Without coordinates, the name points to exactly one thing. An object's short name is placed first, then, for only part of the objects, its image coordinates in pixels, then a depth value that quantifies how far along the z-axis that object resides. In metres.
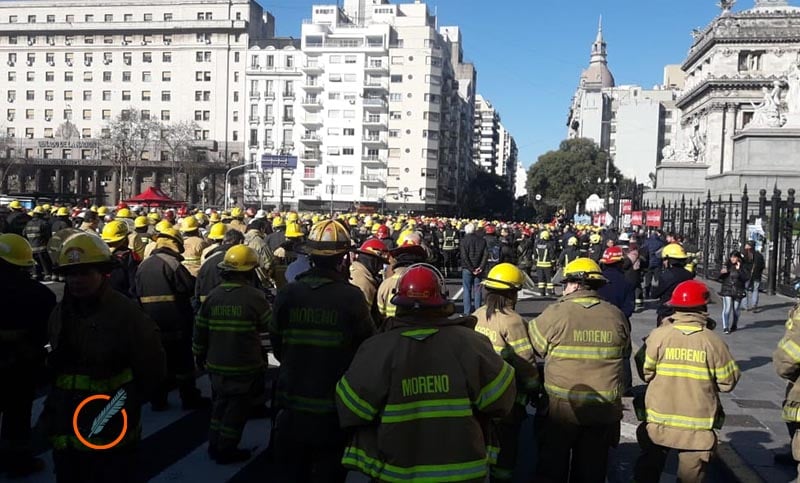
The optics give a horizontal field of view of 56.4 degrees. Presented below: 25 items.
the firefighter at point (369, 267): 7.67
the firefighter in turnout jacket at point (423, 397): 3.26
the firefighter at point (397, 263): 7.08
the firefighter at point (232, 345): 5.88
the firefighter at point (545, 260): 18.69
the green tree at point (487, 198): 90.38
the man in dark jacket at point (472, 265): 14.48
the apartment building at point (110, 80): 80.12
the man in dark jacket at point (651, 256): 18.85
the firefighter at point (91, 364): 3.99
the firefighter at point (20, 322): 4.91
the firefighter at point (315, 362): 4.58
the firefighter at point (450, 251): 22.89
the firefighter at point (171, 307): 7.45
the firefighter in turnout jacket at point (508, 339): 5.20
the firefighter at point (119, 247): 8.05
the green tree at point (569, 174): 73.81
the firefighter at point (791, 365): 5.43
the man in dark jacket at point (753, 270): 16.17
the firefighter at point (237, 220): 15.16
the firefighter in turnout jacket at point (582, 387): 5.03
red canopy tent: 32.97
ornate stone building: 58.44
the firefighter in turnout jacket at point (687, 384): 4.92
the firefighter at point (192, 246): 10.58
